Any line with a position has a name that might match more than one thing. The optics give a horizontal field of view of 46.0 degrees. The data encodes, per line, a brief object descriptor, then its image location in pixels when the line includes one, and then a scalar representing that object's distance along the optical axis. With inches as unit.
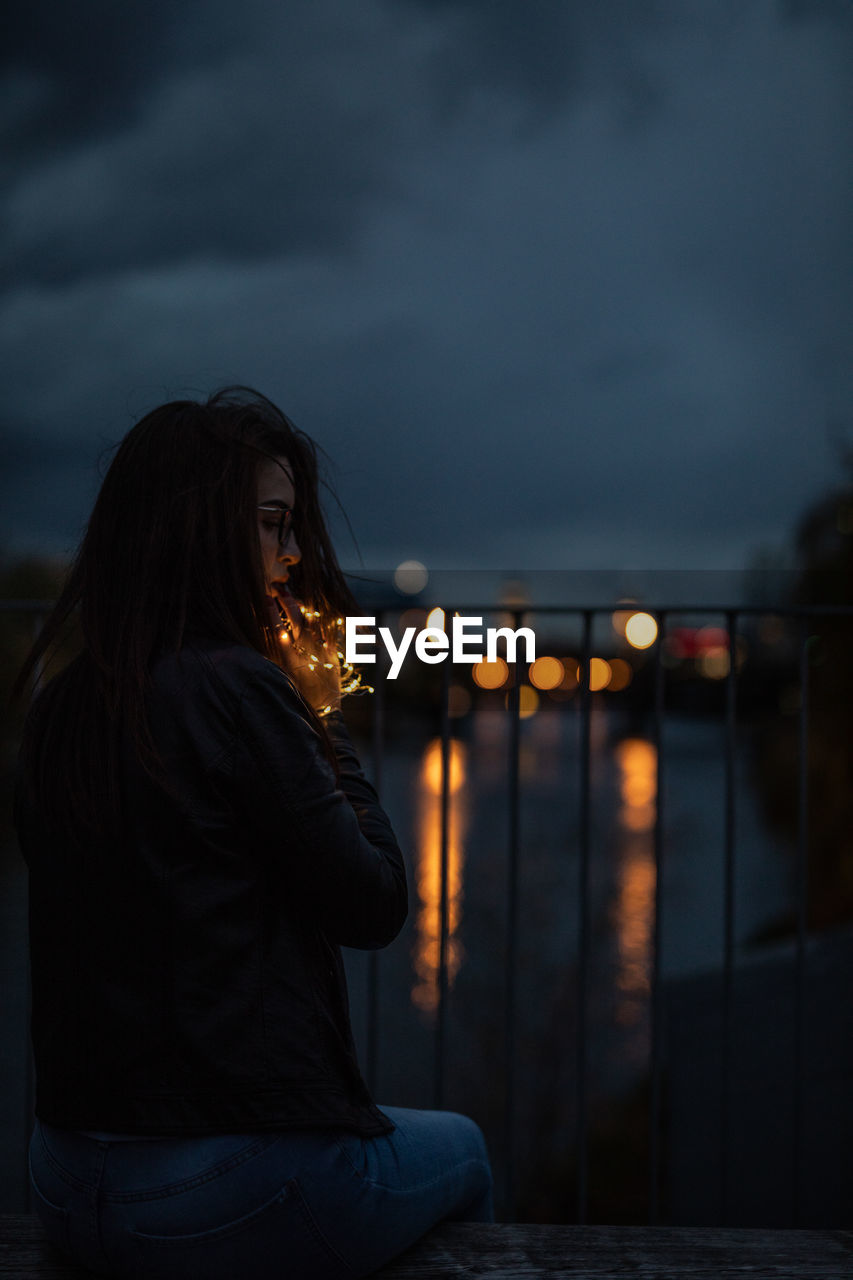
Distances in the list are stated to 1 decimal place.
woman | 46.0
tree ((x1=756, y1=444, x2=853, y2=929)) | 282.5
